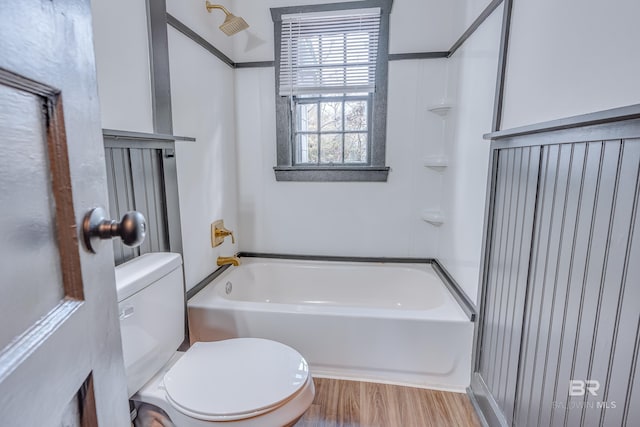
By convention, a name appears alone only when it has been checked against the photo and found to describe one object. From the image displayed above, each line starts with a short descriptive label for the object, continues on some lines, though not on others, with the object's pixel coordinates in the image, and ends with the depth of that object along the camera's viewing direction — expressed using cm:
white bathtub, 159
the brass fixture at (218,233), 199
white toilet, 102
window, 209
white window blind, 209
